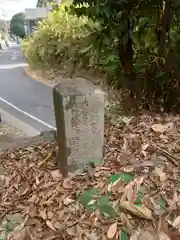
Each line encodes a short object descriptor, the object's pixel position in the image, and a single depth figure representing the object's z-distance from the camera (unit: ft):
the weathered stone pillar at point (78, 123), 6.62
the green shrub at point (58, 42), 27.94
